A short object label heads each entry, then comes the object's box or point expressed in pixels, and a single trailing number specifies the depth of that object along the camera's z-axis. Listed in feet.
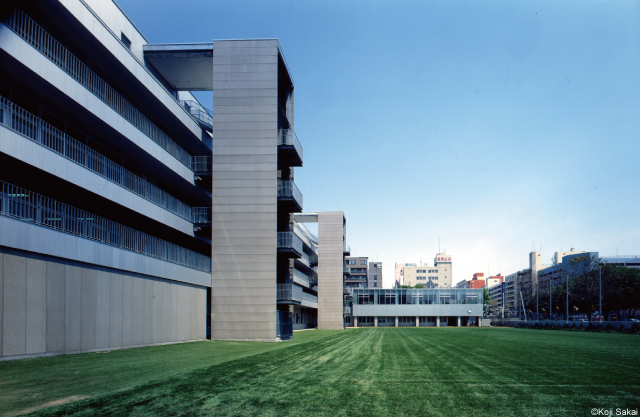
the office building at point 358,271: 499.92
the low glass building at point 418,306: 296.30
